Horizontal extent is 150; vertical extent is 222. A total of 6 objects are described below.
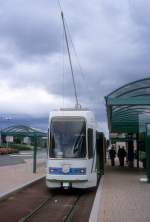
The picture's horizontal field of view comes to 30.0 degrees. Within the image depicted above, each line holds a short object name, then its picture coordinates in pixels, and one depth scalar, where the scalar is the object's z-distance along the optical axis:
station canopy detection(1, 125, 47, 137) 45.26
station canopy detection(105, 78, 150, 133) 11.87
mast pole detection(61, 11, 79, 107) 8.44
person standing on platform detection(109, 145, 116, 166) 22.53
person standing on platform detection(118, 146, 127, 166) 21.45
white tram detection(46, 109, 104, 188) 10.61
